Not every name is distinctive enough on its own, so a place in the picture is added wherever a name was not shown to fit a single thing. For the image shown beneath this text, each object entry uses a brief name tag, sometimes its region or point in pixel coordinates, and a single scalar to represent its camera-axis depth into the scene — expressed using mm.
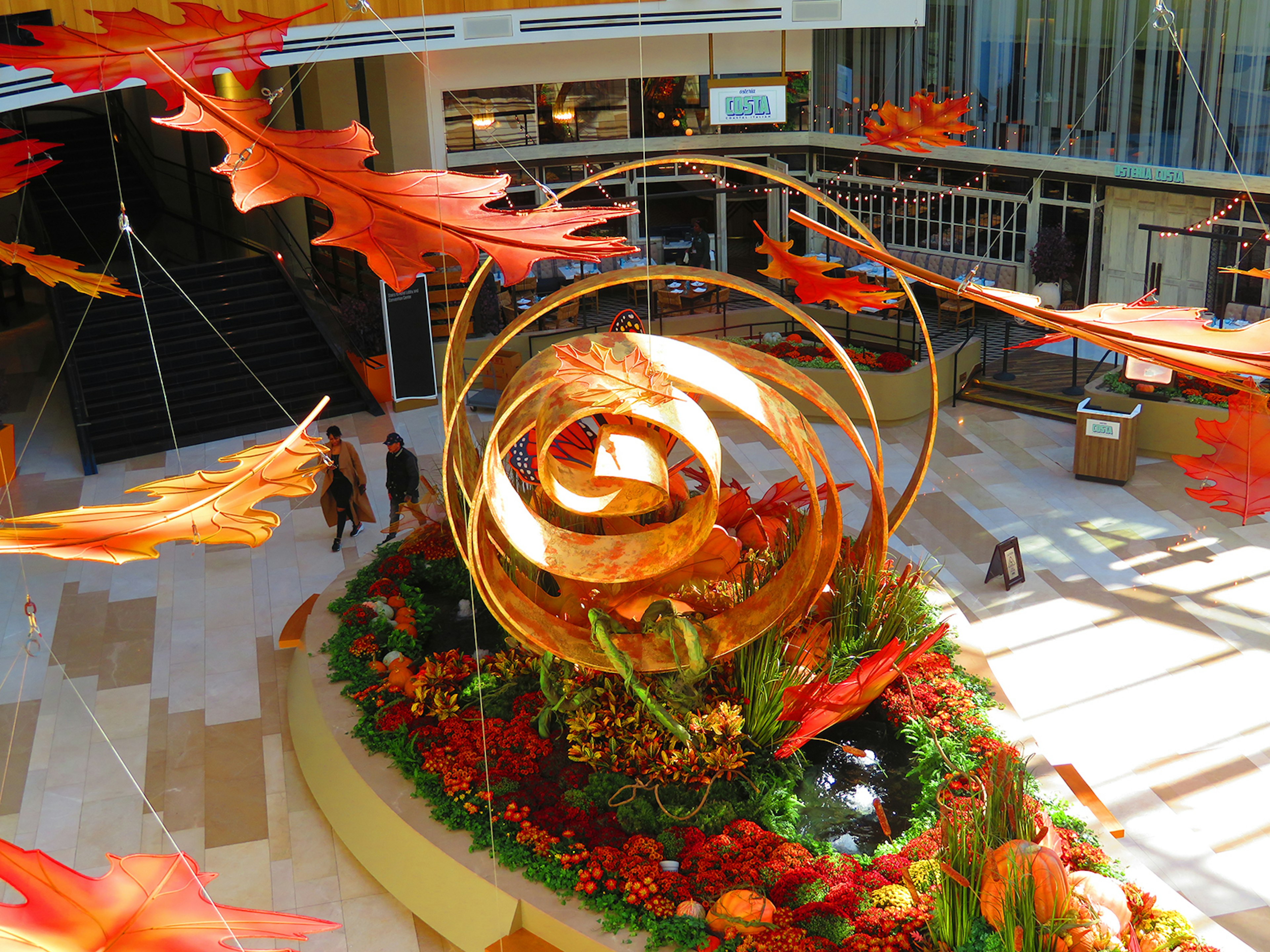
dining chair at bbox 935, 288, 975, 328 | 19703
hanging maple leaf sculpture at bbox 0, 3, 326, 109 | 7438
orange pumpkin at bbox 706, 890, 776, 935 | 6762
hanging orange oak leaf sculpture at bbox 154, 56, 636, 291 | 5406
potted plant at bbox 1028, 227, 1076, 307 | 20438
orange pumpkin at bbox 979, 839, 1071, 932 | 6215
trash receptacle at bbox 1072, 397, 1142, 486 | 13977
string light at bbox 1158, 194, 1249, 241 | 16703
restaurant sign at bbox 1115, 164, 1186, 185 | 18438
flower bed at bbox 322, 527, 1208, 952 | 6801
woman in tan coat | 12422
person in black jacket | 12461
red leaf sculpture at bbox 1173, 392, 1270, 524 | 8688
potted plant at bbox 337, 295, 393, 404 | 17500
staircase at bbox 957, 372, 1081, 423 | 16297
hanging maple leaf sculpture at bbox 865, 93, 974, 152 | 13367
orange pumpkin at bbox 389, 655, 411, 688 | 9141
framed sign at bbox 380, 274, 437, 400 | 16344
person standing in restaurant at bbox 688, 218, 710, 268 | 22906
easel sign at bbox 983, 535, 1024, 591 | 11789
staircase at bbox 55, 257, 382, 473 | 16281
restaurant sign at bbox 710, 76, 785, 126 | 18609
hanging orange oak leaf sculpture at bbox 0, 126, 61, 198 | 7422
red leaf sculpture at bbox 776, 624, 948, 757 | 8094
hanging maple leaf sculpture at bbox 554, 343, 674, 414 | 5746
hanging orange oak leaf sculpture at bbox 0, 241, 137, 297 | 7559
